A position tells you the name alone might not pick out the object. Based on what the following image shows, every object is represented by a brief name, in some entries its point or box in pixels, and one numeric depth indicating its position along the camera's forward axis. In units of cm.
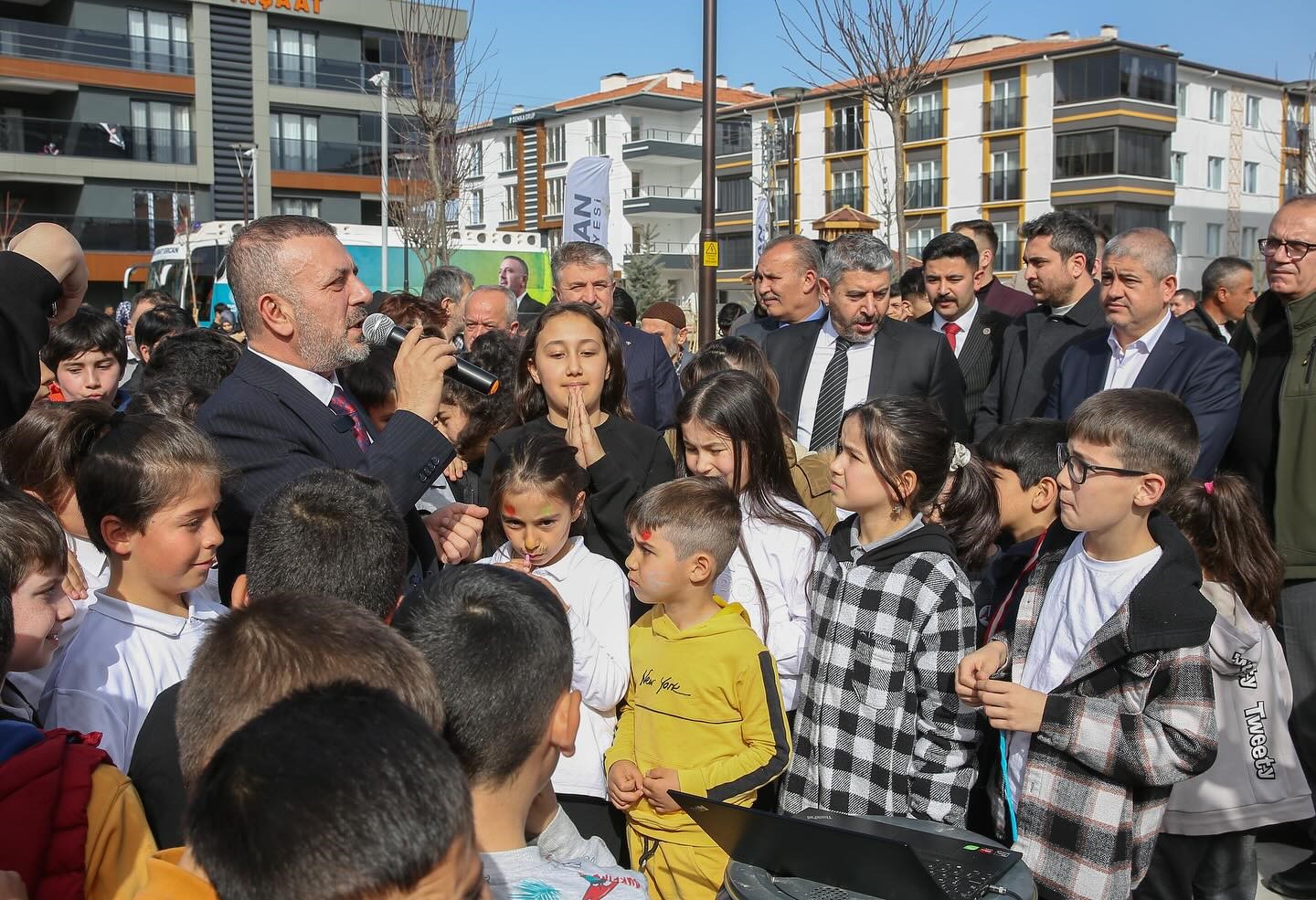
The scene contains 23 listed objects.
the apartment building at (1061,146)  4556
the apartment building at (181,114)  3350
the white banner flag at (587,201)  1184
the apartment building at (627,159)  5978
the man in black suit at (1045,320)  589
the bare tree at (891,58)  1157
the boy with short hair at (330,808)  117
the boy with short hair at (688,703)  314
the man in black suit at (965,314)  665
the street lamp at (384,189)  2183
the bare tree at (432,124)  1794
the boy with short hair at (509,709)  176
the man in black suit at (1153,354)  455
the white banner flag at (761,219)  1633
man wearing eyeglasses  427
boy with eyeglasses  273
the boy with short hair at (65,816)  166
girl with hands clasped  391
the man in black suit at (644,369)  555
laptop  190
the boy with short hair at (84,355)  490
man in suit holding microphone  291
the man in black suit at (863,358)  536
